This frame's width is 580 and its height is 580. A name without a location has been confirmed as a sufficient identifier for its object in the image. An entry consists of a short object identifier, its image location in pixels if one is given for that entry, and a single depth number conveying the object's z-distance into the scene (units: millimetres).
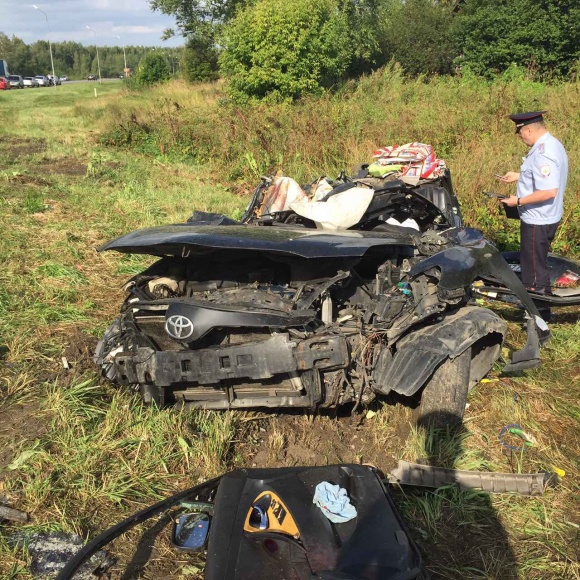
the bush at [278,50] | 12766
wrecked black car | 2711
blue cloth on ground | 1935
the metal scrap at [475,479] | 2748
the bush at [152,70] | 26922
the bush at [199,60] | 25156
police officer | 4219
